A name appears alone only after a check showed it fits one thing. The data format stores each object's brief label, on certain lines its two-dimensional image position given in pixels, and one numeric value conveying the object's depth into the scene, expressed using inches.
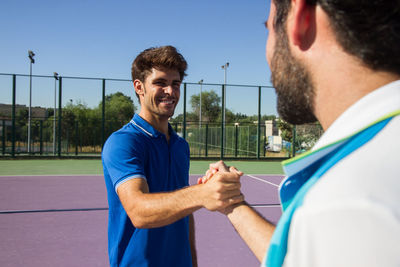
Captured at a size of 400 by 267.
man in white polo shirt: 21.0
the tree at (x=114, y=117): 748.6
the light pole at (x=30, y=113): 707.3
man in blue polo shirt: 61.9
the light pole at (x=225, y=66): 1430.4
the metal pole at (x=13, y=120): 653.3
